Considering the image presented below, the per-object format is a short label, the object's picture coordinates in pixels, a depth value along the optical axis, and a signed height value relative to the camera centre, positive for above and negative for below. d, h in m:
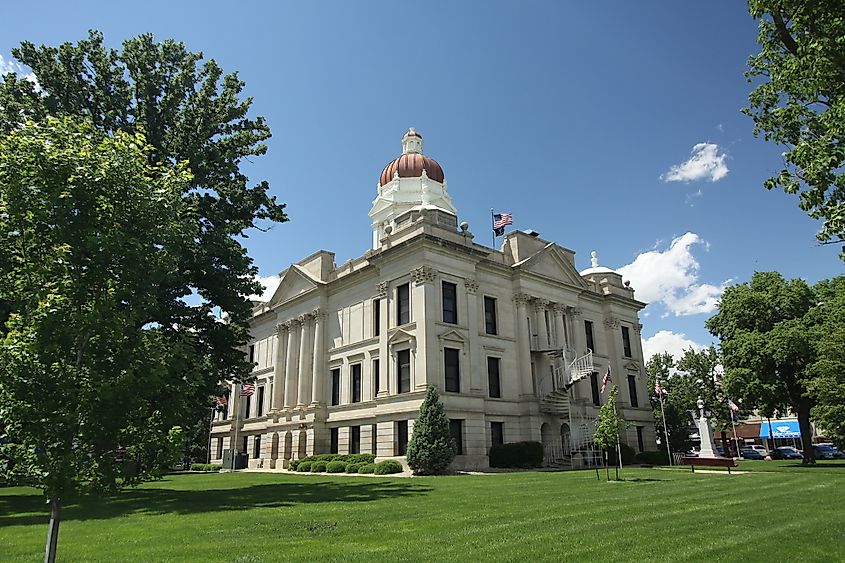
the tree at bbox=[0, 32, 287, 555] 6.83 +1.71
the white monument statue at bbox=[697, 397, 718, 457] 37.38 -0.35
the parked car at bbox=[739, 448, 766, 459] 65.39 -2.68
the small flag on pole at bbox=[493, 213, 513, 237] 40.23 +15.12
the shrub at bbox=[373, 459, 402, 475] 31.44 -1.60
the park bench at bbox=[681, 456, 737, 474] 31.27 -1.69
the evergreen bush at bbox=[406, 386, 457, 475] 29.47 -0.23
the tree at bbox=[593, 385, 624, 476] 23.14 +0.23
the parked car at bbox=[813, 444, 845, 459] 59.17 -2.39
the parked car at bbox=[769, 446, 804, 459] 60.12 -2.48
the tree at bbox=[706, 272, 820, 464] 37.94 +5.59
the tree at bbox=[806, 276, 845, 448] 33.12 +3.50
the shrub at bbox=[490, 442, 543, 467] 33.28 -1.13
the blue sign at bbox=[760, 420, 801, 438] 80.75 +0.15
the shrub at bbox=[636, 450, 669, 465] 41.79 -1.85
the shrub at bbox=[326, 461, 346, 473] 35.13 -1.73
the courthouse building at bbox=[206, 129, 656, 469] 34.59 +6.27
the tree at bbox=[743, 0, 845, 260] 11.44 +7.67
